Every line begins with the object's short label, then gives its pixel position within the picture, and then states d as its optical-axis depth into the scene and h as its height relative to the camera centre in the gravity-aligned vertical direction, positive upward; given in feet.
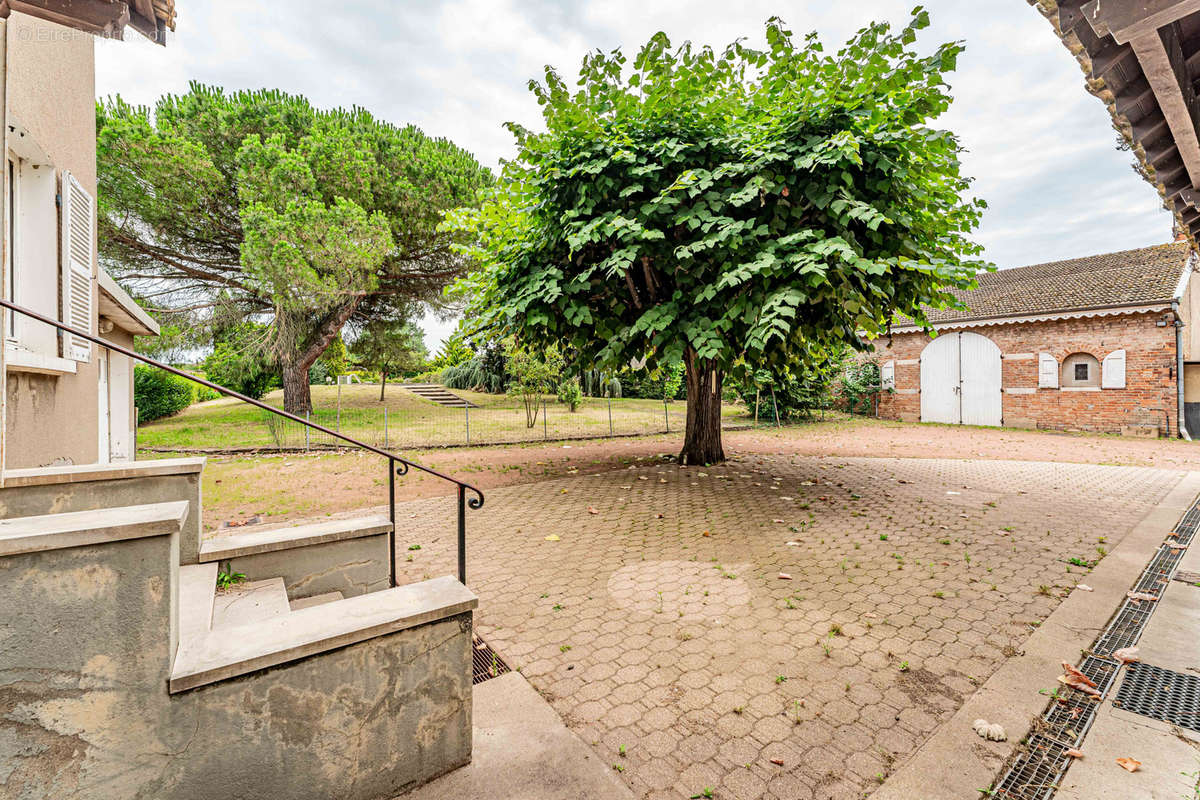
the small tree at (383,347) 59.77 +6.20
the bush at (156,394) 50.08 +0.58
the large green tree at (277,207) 38.99 +16.30
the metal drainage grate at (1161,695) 7.43 -4.70
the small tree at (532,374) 48.42 +2.37
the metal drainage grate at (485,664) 8.80 -4.85
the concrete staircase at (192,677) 4.59 -2.96
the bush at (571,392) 59.78 +0.72
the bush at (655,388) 80.59 +1.69
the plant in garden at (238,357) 48.62 +4.15
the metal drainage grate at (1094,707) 6.29 -4.71
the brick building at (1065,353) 47.50 +4.70
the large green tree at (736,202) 18.06 +7.82
